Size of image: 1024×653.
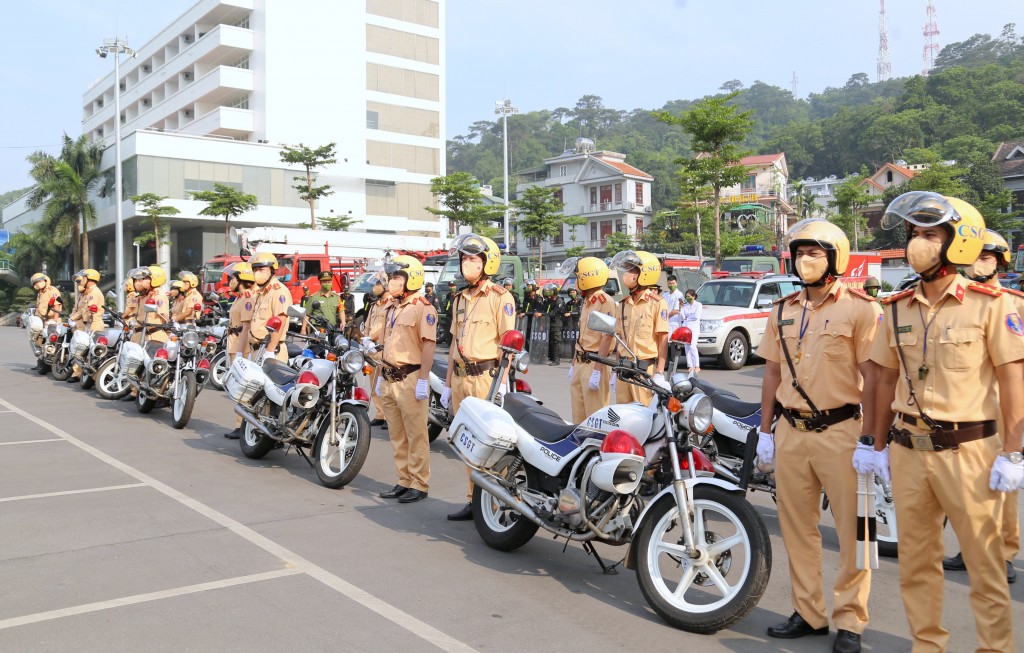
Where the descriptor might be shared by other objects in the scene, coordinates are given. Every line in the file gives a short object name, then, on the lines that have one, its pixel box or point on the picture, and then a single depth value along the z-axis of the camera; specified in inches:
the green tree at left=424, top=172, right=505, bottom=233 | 1546.5
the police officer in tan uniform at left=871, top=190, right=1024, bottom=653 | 138.1
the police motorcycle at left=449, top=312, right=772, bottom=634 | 166.2
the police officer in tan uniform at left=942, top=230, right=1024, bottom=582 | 205.9
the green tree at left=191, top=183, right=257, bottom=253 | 1652.3
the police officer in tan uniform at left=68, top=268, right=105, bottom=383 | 547.5
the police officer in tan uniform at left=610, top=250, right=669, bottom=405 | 315.0
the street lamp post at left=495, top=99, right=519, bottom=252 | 1667.1
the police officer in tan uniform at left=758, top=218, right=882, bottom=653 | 161.6
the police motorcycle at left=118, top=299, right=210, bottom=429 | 405.1
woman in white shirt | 637.3
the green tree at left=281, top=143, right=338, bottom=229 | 1722.4
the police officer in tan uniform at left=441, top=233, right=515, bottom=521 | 260.2
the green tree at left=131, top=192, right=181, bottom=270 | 1708.9
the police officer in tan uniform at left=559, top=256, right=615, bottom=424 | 312.3
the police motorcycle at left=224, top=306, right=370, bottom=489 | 289.4
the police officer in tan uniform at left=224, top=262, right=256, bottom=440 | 388.8
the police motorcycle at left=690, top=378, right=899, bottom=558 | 223.8
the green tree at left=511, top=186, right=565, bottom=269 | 1549.0
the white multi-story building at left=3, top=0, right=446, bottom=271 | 1867.6
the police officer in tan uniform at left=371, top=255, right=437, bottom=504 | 268.7
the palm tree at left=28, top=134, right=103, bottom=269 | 1834.4
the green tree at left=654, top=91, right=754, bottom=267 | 1056.2
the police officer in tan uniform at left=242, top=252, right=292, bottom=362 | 382.6
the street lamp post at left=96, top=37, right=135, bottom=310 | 1408.7
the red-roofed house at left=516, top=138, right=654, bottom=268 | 2684.5
